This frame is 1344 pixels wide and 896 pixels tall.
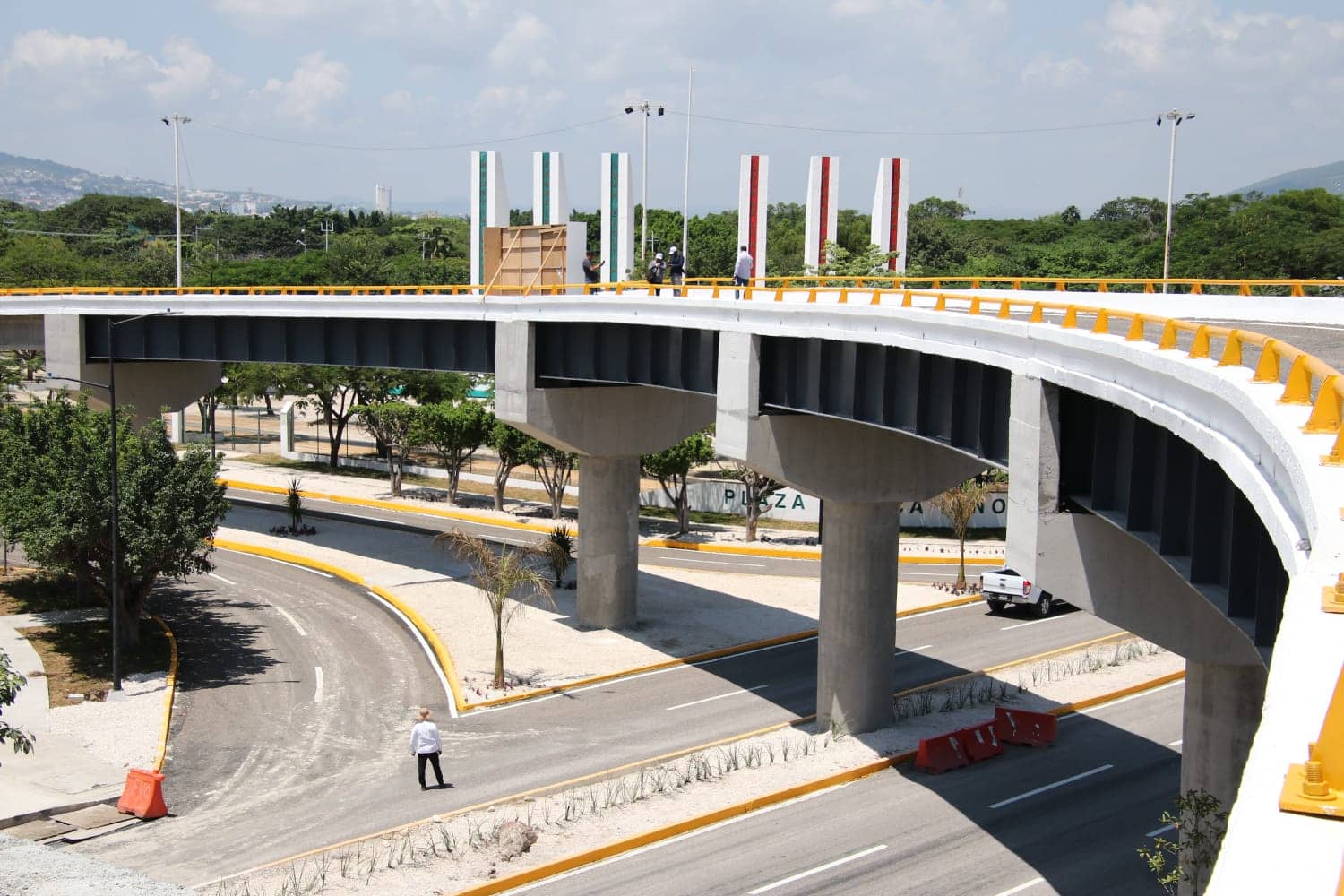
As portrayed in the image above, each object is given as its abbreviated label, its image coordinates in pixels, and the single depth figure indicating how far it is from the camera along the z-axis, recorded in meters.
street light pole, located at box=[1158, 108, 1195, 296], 54.78
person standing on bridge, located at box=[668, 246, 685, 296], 34.41
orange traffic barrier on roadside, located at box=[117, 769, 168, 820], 23.41
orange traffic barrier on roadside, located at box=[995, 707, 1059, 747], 28.25
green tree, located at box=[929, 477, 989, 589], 43.78
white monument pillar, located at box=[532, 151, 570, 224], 64.69
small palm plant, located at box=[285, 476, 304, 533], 51.56
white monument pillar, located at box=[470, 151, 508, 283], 63.97
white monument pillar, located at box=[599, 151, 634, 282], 63.59
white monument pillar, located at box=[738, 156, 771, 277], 59.09
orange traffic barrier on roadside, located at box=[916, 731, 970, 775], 26.59
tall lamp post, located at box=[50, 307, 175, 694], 30.11
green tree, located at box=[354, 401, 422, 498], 60.50
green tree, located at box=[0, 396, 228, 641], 32.19
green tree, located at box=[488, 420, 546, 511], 55.38
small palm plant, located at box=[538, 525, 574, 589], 40.97
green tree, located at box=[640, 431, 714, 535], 51.97
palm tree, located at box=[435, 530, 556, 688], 32.19
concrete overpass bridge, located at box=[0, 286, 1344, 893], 9.93
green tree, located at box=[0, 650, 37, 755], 16.86
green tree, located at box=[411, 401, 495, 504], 57.84
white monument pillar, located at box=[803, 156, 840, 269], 58.38
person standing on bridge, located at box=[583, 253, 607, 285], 37.00
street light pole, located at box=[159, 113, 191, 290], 71.64
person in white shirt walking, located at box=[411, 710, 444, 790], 24.56
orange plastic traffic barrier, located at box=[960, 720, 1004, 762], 27.27
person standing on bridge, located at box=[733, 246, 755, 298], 32.69
